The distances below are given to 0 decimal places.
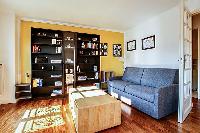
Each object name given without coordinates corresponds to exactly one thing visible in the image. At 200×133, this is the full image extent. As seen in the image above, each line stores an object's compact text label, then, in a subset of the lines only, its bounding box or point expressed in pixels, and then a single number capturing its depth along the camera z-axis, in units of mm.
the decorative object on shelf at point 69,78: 4098
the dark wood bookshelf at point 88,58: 4402
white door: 2213
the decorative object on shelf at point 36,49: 3785
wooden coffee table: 1884
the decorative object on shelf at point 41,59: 3857
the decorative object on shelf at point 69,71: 4195
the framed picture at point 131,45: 4681
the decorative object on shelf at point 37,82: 3755
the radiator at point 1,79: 3324
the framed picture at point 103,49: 4852
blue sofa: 2357
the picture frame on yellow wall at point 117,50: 5113
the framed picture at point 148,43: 3801
